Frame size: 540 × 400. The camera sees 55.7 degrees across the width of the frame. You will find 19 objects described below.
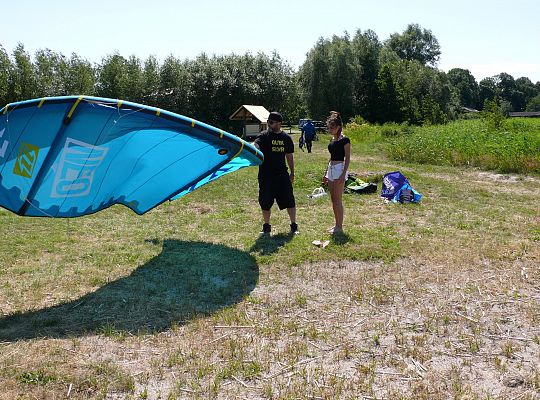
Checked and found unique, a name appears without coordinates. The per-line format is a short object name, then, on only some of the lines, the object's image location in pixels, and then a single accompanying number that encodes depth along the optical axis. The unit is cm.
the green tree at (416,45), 8644
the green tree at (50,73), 3881
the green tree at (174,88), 4484
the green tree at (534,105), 11050
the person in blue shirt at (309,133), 2316
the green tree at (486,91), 12088
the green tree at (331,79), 4825
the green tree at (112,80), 4397
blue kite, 547
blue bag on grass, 1044
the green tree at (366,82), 4891
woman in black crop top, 745
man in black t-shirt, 750
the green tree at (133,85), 4419
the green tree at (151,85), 4472
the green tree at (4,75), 3700
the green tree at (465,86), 11606
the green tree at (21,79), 3769
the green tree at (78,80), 4050
